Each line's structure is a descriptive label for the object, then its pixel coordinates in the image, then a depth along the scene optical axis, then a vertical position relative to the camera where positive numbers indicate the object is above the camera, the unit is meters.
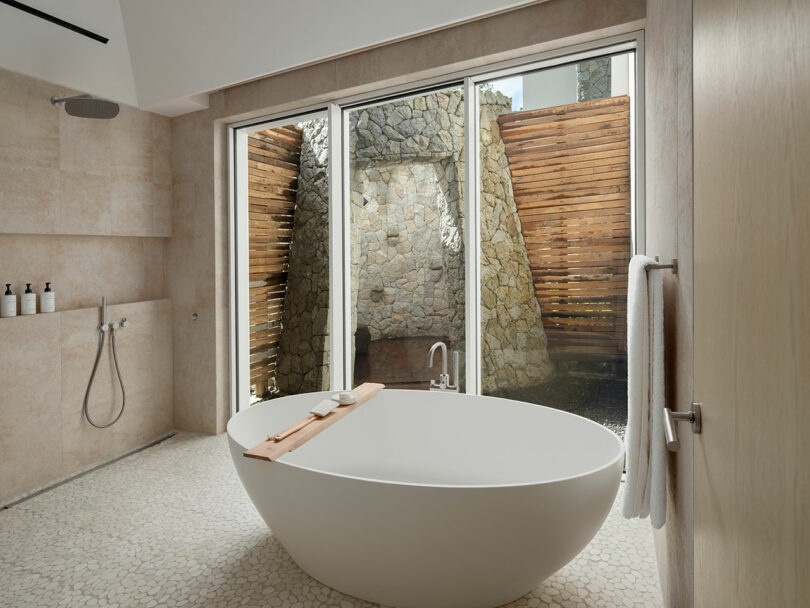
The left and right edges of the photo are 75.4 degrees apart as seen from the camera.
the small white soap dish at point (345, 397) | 2.85 -0.56
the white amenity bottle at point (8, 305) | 3.17 -0.04
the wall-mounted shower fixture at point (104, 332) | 3.67 -0.25
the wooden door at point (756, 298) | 0.46 -0.01
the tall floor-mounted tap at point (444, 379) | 3.32 -0.53
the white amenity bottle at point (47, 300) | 3.40 -0.01
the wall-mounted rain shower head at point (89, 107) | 3.14 +1.16
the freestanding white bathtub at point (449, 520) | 1.77 -0.81
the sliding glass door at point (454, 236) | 2.96 +0.39
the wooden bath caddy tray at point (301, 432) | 2.11 -0.62
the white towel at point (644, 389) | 1.68 -0.32
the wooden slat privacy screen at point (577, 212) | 2.92 +0.47
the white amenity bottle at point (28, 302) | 3.28 -0.02
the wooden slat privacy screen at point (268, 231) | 4.00 +0.51
